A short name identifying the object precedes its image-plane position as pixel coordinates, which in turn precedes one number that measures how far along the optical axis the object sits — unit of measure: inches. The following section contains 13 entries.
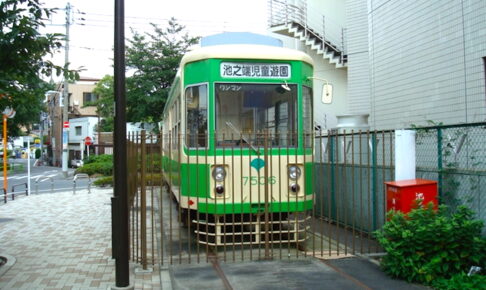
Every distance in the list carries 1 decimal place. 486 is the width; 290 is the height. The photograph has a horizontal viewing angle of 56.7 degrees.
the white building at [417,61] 311.9
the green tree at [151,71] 1034.1
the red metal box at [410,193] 253.4
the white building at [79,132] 2138.3
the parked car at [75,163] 1870.1
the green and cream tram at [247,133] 286.8
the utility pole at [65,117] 1194.0
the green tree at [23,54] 245.0
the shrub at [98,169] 1135.0
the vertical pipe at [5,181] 602.0
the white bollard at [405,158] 278.4
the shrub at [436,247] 222.1
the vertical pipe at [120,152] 220.2
